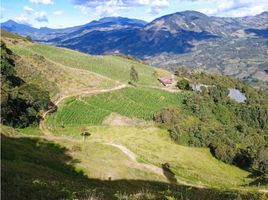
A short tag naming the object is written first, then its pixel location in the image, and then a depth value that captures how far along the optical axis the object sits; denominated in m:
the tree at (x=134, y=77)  173.75
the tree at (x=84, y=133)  101.79
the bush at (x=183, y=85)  179.25
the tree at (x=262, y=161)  112.88
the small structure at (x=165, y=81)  184.41
